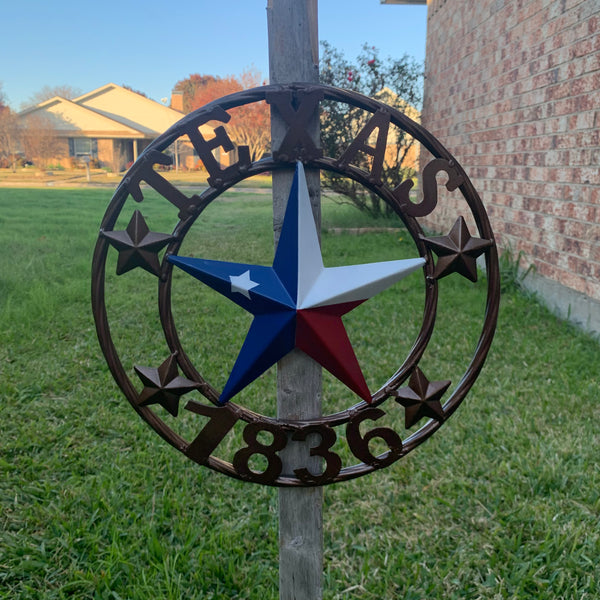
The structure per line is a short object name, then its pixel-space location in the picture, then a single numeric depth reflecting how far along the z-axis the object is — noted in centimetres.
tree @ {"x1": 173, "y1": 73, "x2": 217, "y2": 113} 3993
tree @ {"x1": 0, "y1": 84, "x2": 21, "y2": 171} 2530
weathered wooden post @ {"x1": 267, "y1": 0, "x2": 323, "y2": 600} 119
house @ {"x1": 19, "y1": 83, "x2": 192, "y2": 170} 2612
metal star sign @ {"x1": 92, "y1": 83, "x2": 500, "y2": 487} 119
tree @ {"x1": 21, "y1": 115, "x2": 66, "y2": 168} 2545
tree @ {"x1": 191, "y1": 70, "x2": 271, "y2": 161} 2208
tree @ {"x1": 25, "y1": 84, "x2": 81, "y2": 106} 3862
